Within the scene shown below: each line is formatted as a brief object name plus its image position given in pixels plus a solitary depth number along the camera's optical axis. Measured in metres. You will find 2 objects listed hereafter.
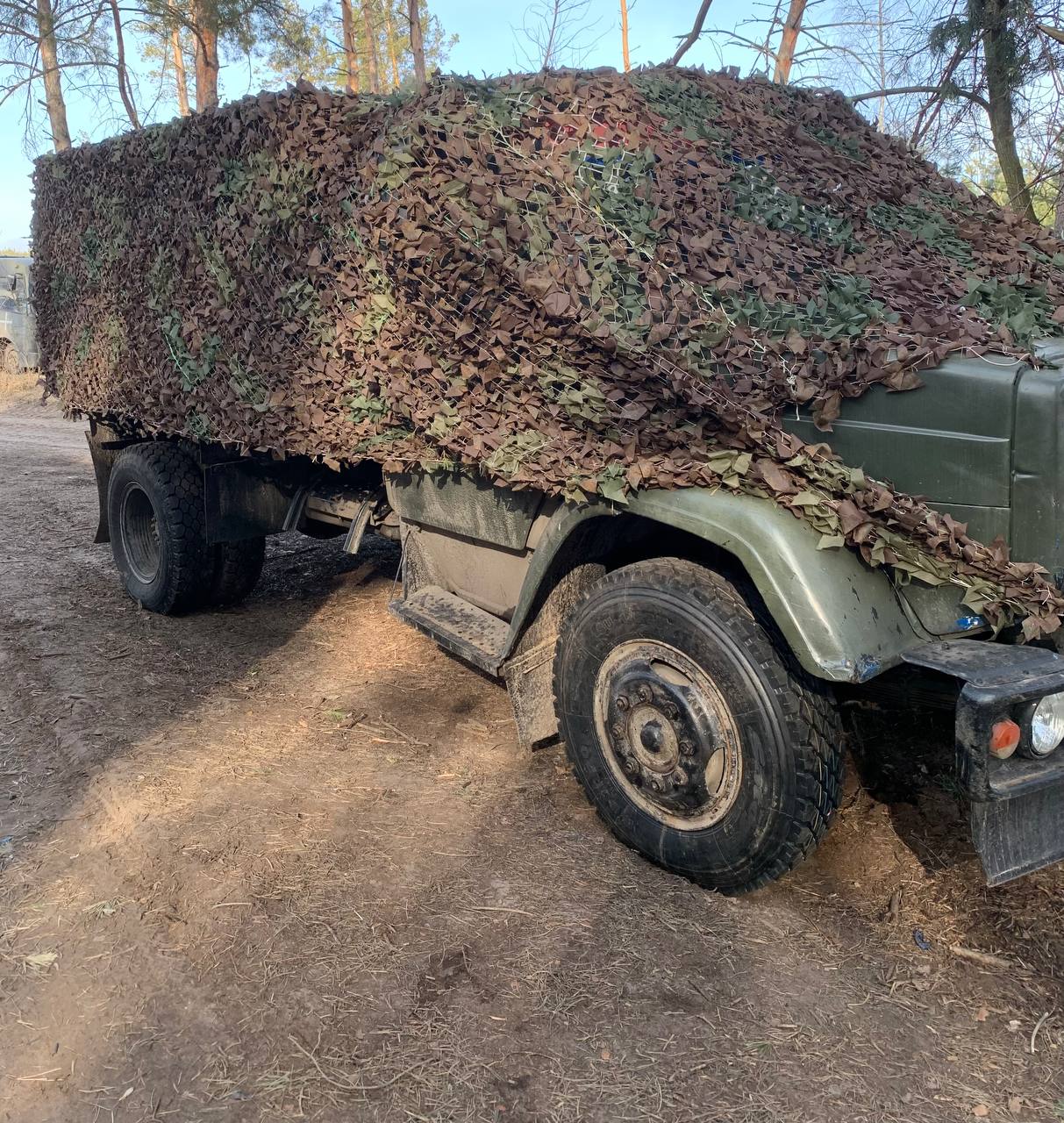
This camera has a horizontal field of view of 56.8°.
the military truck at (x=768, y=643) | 2.44
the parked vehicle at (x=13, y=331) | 18.97
